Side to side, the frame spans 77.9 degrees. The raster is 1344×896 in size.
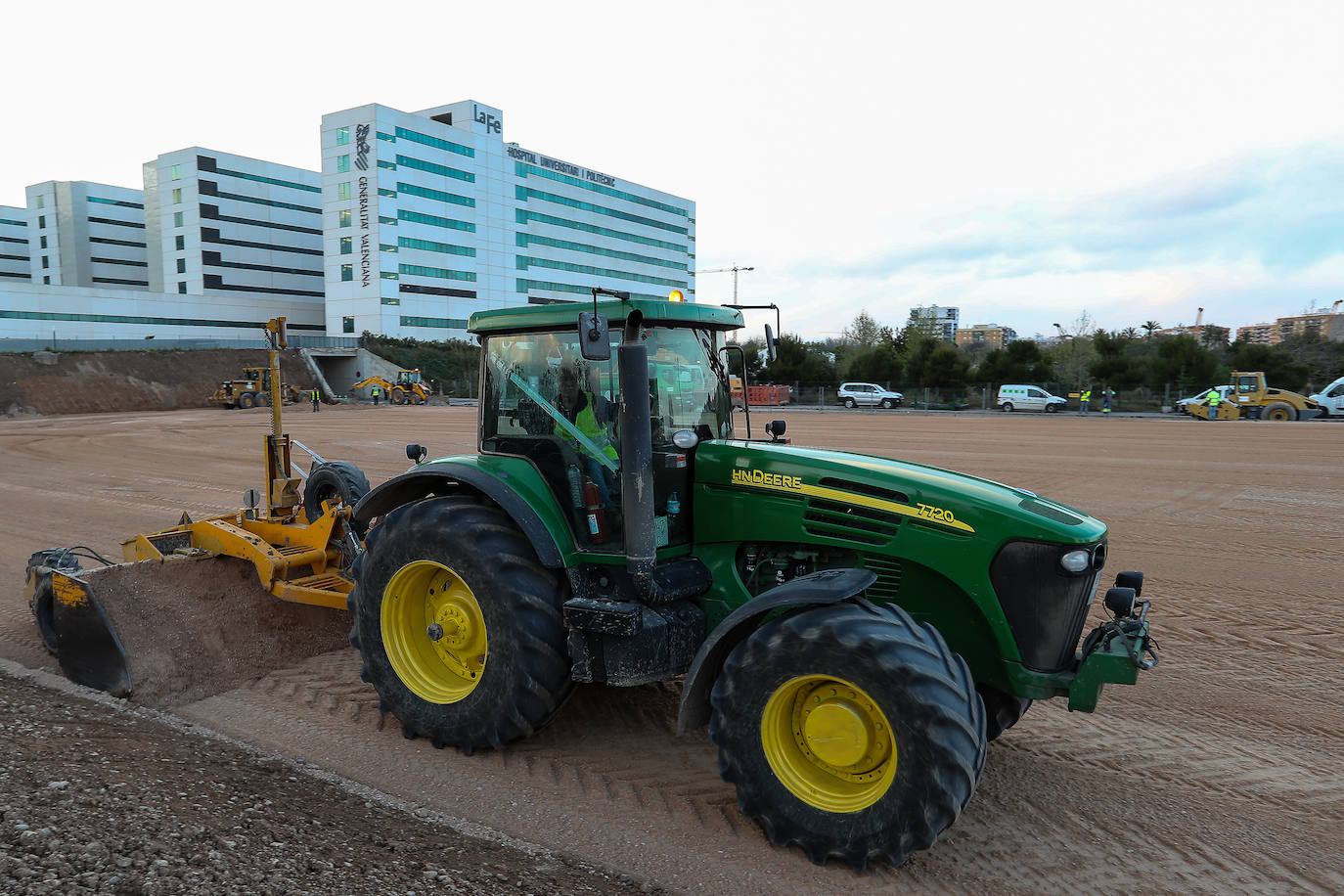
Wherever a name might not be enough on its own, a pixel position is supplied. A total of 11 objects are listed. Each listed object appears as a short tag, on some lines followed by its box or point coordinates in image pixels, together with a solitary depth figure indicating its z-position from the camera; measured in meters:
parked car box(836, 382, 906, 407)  42.41
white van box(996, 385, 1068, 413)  37.00
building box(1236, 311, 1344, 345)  68.25
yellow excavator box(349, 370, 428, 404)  46.56
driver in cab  4.10
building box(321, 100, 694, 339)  68.19
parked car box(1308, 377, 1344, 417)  29.05
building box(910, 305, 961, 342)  66.06
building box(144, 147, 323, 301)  73.12
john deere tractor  3.20
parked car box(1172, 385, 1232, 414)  31.11
